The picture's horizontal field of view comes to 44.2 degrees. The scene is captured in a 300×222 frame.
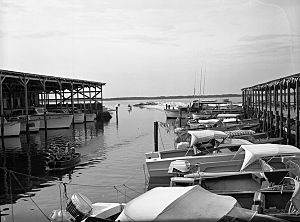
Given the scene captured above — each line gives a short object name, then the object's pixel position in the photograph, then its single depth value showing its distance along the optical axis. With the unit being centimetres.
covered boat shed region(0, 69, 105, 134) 4625
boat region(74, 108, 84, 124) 5997
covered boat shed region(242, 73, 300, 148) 2439
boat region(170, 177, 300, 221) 979
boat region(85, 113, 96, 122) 6306
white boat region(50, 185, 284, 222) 773
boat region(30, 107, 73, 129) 4999
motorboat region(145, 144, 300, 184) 1539
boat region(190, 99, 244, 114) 5595
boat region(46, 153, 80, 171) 2265
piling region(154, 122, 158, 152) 2537
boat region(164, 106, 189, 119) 6312
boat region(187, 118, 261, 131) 3207
